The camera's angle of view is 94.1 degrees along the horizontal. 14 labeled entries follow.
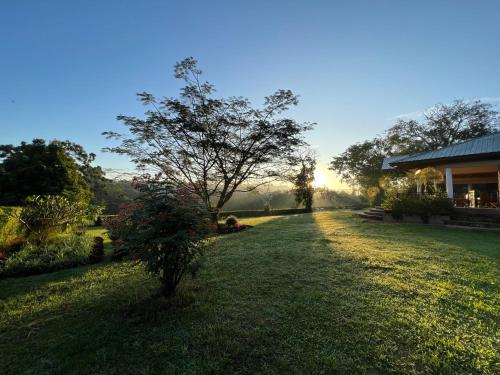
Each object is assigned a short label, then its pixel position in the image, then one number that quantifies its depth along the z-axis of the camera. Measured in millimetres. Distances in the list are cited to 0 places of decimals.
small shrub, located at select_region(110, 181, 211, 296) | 3079
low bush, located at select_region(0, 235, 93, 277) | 5488
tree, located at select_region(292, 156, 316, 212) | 26000
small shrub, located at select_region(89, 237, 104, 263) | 6384
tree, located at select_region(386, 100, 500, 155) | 25047
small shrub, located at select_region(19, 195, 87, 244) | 7770
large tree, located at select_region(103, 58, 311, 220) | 11734
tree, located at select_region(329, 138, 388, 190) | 29830
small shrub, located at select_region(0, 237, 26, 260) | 6316
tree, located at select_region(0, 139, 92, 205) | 14273
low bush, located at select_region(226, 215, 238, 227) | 11660
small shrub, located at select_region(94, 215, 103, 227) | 19716
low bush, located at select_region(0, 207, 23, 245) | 6750
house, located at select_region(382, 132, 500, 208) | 10617
